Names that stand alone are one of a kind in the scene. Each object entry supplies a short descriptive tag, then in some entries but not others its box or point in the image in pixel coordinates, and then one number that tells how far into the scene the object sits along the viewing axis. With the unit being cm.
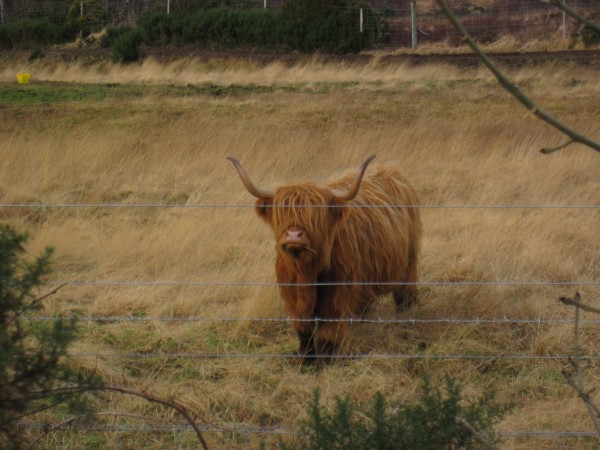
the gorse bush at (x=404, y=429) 598
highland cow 1105
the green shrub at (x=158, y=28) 6756
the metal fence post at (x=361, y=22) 6112
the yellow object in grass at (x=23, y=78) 4698
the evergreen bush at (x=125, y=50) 5646
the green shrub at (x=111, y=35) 6756
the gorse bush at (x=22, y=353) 554
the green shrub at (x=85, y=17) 7431
